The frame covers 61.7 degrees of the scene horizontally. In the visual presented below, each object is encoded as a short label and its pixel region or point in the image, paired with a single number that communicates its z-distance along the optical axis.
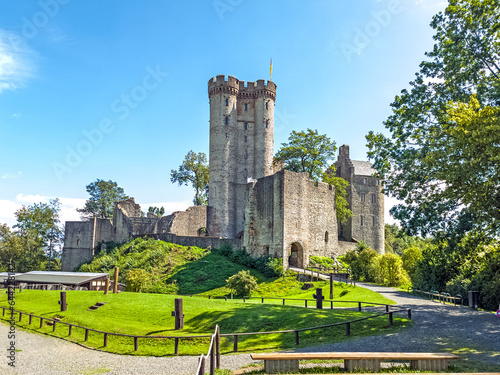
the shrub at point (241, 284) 26.89
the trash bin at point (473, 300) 19.78
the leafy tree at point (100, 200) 67.81
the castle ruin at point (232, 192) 48.56
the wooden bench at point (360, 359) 9.87
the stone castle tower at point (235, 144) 49.41
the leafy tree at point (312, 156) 44.77
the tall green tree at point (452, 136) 15.14
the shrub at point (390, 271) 31.52
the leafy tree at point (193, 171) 57.56
